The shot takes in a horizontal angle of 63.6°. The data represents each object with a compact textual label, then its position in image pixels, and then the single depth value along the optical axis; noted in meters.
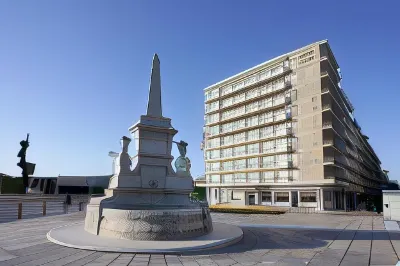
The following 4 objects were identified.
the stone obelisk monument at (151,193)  12.14
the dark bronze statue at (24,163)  50.16
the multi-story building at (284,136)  50.31
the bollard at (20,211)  22.53
